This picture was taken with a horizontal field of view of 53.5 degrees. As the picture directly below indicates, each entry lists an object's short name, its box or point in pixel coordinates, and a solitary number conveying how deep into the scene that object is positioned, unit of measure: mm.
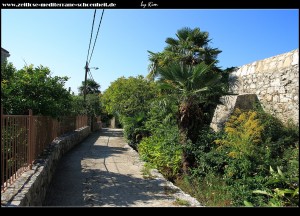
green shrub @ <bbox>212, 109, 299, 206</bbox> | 6230
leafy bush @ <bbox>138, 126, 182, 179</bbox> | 8914
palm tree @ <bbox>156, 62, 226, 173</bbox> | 8539
